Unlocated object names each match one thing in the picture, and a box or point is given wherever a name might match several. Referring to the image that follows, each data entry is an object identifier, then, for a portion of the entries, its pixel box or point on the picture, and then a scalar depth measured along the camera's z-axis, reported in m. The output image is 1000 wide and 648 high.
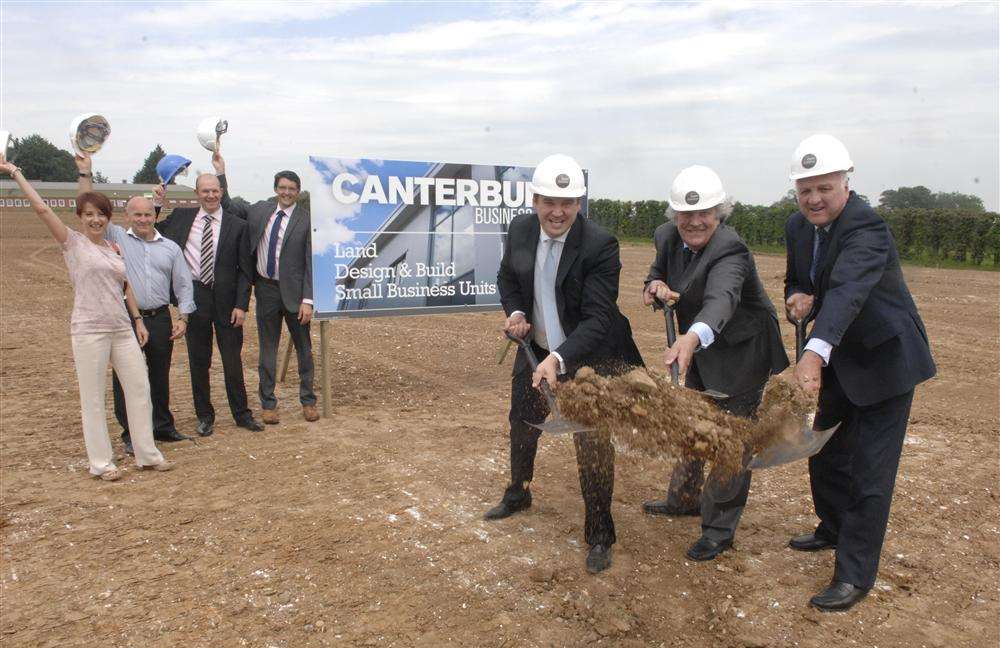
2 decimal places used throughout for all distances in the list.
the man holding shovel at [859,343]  3.43
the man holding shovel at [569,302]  3.93
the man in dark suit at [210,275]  6.38
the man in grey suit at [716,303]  3.84
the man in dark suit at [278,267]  6.64
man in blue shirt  5.70
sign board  6.98
